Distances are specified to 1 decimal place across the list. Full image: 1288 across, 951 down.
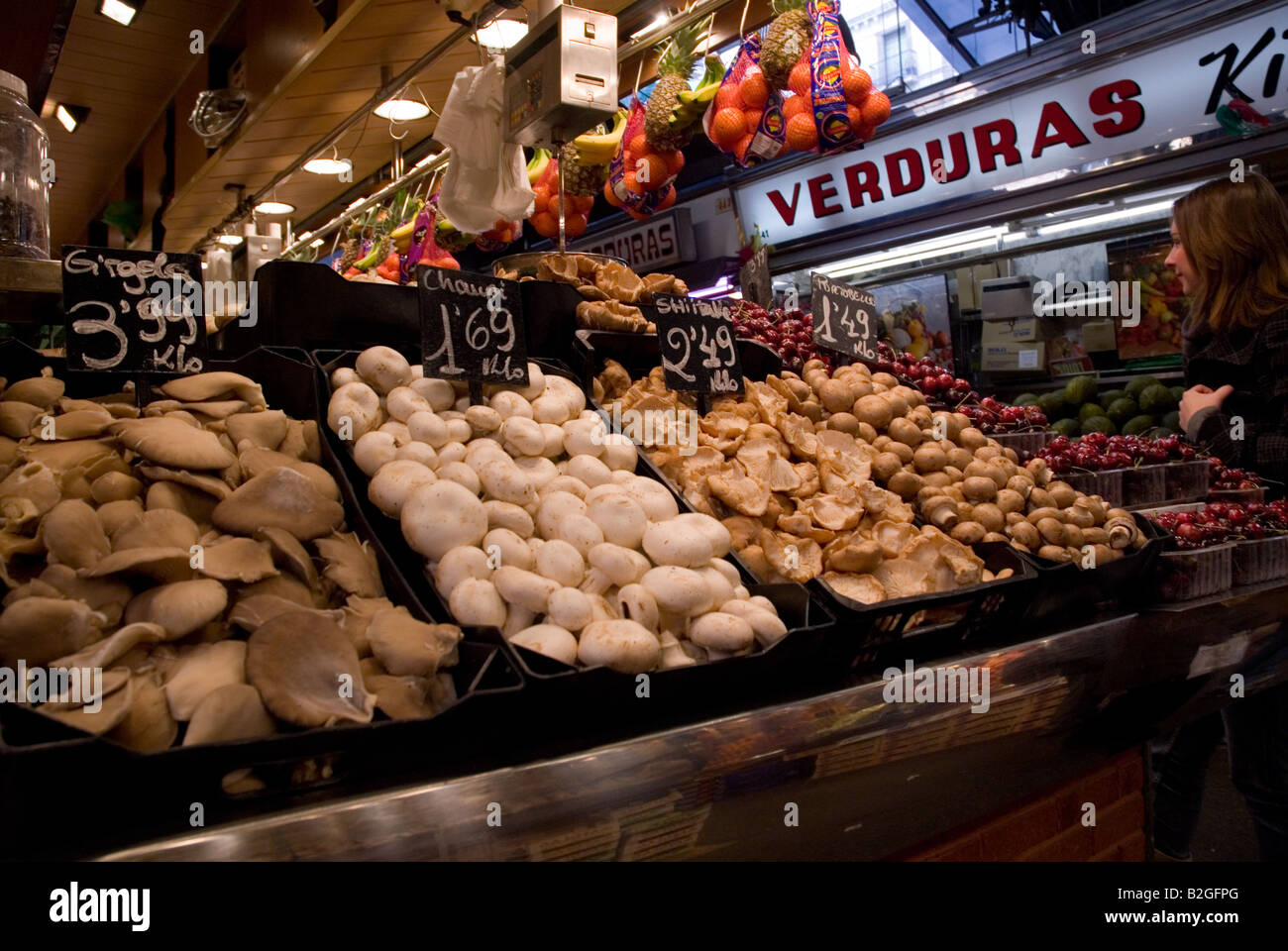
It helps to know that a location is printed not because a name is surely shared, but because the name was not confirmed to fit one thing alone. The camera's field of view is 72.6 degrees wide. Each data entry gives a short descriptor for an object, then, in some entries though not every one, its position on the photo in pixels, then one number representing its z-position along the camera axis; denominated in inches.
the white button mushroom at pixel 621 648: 49.3
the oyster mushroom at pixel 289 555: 50.3
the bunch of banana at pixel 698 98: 159.6
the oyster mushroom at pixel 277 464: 56.8
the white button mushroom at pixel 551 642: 49.9
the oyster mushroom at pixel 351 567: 52.3
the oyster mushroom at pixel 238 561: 47.3
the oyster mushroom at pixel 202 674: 40.6
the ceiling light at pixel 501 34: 179.2
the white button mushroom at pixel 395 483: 59.4
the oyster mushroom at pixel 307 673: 41.1
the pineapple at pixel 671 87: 161.6
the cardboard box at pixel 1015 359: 224.7
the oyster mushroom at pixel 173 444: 53.3
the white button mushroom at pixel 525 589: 53.9
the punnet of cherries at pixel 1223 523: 88.9
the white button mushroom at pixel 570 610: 52.7
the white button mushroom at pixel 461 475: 61.4
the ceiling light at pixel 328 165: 271.0
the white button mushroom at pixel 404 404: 69.0
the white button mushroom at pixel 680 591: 55.9
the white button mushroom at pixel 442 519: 56.7
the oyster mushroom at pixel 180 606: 43.8
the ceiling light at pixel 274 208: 318.3
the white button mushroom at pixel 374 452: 63.3
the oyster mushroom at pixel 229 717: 39.0
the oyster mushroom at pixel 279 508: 52.0
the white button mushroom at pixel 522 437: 68.7
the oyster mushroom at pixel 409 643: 46.3
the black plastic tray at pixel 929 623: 58.6
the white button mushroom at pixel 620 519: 61.1
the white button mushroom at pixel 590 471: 68.7
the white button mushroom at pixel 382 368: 71.2
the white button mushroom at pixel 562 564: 56.9
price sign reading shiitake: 84.1
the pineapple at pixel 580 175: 189.5
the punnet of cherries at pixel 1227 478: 111.4
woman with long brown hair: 117.2
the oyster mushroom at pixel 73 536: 45.7
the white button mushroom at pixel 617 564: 57.4
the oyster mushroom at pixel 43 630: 40.6
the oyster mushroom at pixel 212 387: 63.7
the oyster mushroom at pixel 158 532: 47.4
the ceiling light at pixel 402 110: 227.9
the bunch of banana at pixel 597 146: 186.2
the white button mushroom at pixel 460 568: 54.9
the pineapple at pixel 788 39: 141.1
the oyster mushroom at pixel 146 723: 38.8
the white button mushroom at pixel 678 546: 59.6
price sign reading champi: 70.9
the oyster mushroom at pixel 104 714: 36.4
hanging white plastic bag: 125.9
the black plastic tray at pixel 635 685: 46.7
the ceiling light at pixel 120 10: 196.9
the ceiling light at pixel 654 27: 153.5
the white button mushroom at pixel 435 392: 72.2
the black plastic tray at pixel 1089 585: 72.2
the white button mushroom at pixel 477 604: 52.7
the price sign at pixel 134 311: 62.7
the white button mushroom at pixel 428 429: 66.5
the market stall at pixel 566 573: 41.3
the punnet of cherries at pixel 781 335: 110.7
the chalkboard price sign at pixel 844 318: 105.1
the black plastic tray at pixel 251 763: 35.3
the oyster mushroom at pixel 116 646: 40.5
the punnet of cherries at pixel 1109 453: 105.0
